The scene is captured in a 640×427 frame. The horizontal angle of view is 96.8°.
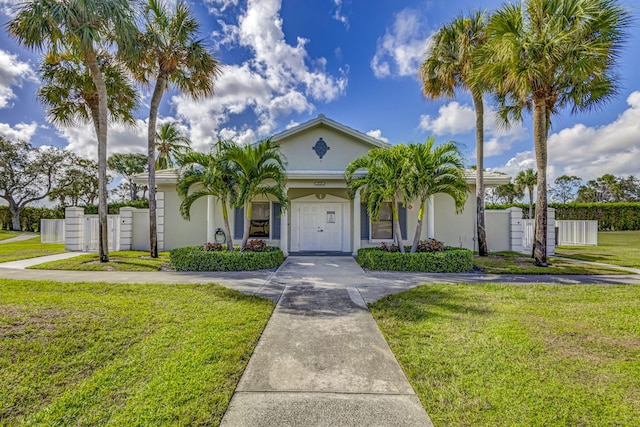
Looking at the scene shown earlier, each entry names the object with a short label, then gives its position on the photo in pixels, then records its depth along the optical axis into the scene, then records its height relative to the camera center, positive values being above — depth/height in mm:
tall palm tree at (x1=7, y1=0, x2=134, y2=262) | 8273 +5652
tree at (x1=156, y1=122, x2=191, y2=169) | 18453 +4888
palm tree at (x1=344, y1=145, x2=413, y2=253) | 9070 +1272
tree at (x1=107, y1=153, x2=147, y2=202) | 34125 +6194
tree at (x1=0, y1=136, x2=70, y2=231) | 28859 +4629
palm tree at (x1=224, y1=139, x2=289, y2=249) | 9141 +1529
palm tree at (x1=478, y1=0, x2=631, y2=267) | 8094 +4763
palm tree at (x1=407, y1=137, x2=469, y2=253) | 9125 +1476
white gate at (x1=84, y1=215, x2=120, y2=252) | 12961 -746
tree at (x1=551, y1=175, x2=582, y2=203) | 49672 +5147
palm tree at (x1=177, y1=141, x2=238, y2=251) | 9188 +1259
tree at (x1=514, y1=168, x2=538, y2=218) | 28197 +3867
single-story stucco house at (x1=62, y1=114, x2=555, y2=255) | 12508 -65
